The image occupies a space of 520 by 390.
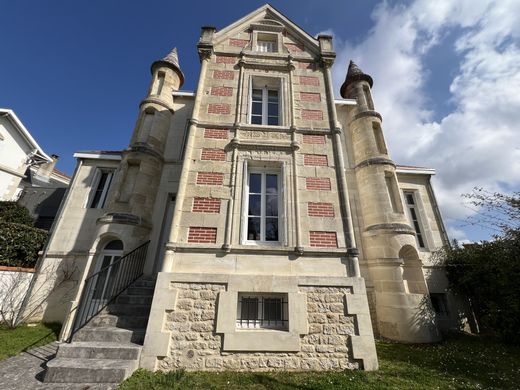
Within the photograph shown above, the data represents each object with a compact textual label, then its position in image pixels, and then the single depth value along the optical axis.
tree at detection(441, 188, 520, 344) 6.02
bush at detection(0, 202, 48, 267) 7.27
